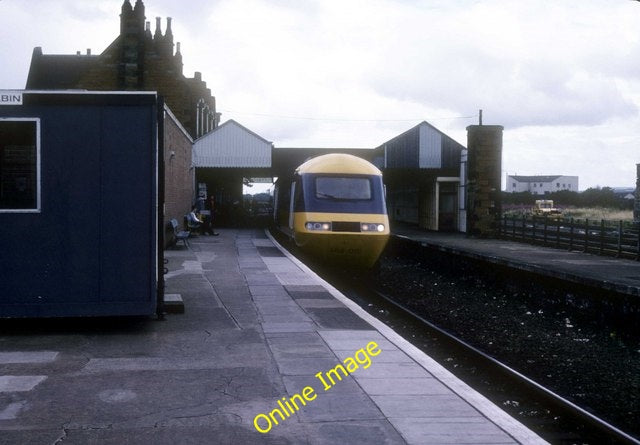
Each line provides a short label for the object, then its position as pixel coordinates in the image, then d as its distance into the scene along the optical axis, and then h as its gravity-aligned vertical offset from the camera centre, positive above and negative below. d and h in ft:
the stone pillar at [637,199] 128.47 -0.55
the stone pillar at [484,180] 95.81 +1.99
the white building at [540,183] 504.02 +8.91
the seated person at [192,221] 87.91 -3.62
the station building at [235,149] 116.37 +8.16
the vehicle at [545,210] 170.81 -3.52
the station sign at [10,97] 27.66 +3.57
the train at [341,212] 56.18 -1.48
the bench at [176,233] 69.97 -4.19
